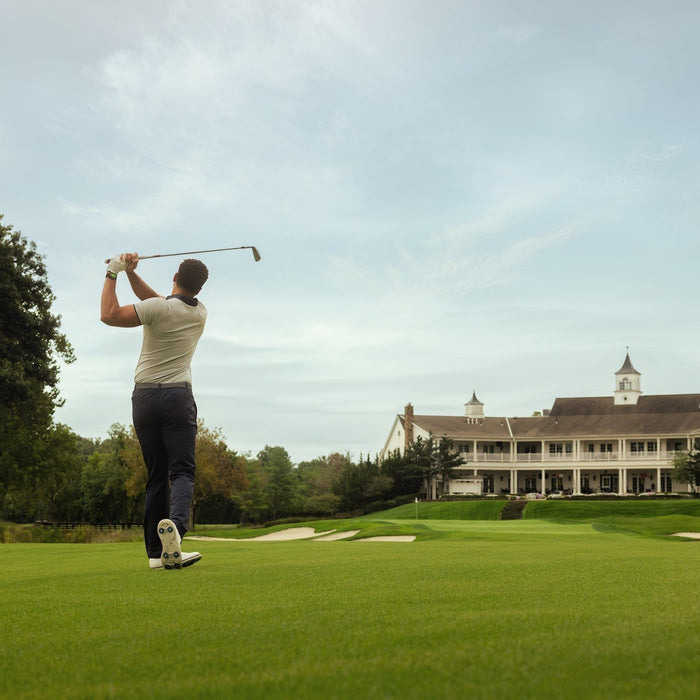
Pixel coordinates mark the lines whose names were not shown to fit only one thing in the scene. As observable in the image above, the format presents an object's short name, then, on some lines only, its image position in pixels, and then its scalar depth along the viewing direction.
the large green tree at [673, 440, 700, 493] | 59.03
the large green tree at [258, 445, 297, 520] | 77.12
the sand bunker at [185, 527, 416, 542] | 26.19
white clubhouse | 74.31
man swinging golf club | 6.45
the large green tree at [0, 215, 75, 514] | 30.84
